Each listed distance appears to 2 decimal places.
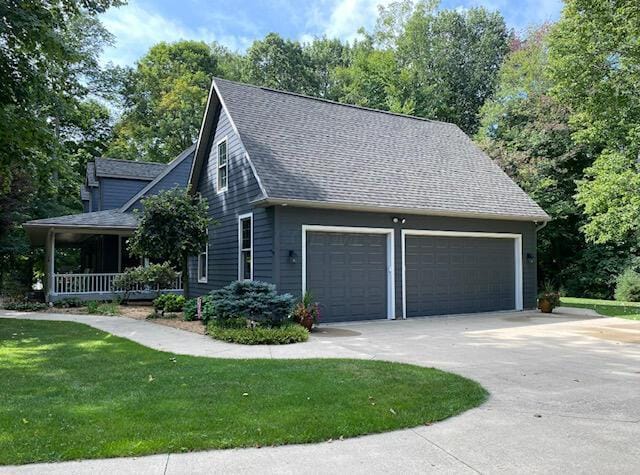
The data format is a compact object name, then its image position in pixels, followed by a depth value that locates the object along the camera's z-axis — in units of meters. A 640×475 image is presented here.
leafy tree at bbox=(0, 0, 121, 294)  8.56
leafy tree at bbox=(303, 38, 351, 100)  39.12
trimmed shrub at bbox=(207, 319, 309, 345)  8.80
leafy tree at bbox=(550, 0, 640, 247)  14.67
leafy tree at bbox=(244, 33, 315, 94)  37.78
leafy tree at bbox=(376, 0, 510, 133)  33.22
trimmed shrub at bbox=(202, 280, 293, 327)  9.62
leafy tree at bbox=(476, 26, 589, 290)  22.62
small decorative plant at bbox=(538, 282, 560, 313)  14.03
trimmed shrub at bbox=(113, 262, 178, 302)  14.04
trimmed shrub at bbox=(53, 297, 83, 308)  16.27
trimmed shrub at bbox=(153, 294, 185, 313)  13.84
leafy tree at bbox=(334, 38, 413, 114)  30.33
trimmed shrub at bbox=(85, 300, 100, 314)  14.53
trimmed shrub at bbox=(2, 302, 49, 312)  15.55
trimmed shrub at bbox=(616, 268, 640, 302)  19.91
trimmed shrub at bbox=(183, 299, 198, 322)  12.22
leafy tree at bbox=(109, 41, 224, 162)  33.88
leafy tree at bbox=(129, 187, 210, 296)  12.55
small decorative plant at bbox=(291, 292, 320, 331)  10.16
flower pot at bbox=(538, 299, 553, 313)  14.02
